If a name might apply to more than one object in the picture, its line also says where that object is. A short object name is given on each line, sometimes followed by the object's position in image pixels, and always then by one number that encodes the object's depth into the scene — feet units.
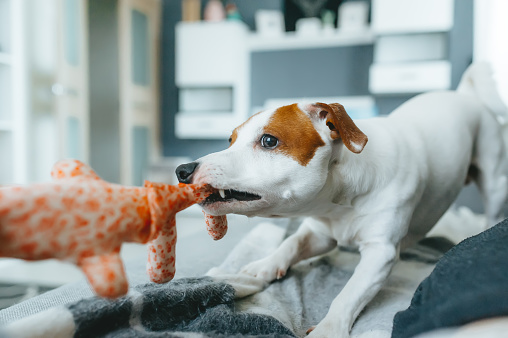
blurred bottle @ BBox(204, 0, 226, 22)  13.58
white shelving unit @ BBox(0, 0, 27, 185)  7.56
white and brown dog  2.54
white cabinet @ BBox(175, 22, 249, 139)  13.12
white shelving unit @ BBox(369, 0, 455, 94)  10.79
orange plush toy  1.39
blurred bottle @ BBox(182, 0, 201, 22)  13.82
